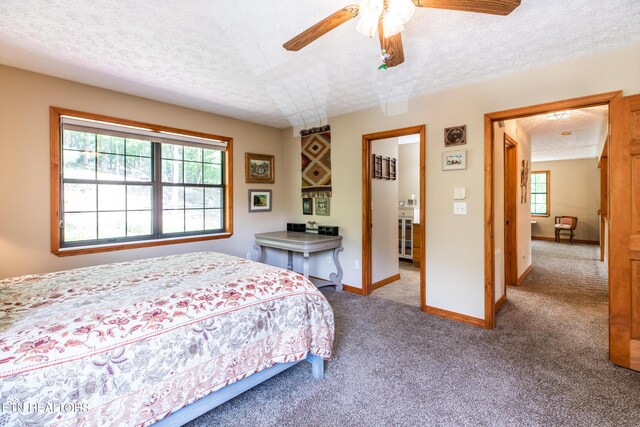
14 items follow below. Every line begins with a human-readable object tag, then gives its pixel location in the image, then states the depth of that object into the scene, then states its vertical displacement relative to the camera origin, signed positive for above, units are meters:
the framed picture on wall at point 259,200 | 4.27 +0.19
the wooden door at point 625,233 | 2.12 -0.17
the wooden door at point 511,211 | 4.09 +0.00
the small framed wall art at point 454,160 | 2.94 +0.54
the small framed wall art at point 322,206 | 4.19 +0.10
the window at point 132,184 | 2.83 +0.34
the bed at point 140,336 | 1.10 -0.58
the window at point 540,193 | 8.84 +0.57
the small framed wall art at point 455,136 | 2.94 +0.79
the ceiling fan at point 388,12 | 1.38 +0.99
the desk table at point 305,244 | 3.55 -0.42
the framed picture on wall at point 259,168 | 4.22 +0.67
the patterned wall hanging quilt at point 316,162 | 4.13 +0.75
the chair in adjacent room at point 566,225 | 8.09 -0.40
